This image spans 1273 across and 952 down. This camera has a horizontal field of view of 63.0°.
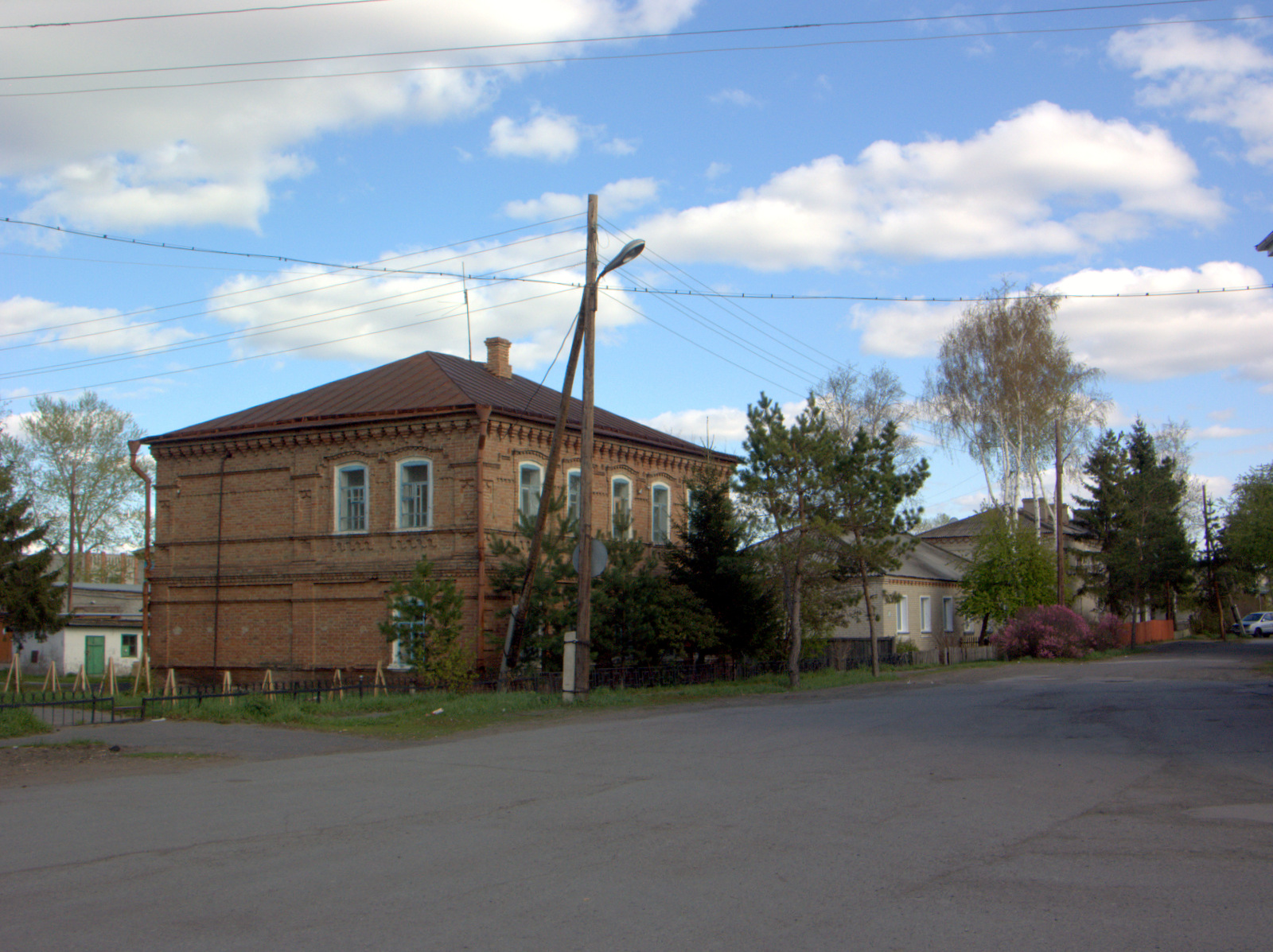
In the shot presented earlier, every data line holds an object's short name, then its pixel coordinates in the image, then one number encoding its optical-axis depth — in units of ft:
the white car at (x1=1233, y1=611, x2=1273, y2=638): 232.53
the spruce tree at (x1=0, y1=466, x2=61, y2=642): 117.70
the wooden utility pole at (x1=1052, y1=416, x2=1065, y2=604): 140.26
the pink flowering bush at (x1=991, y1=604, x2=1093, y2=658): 136.26
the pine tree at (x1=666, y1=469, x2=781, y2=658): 86.58
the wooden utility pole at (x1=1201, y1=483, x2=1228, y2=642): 224.12
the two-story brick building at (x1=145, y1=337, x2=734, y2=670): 84.38
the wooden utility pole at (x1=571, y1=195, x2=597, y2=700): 64.69
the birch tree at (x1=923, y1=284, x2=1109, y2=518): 149.59
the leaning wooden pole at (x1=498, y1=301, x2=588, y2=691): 65.57
